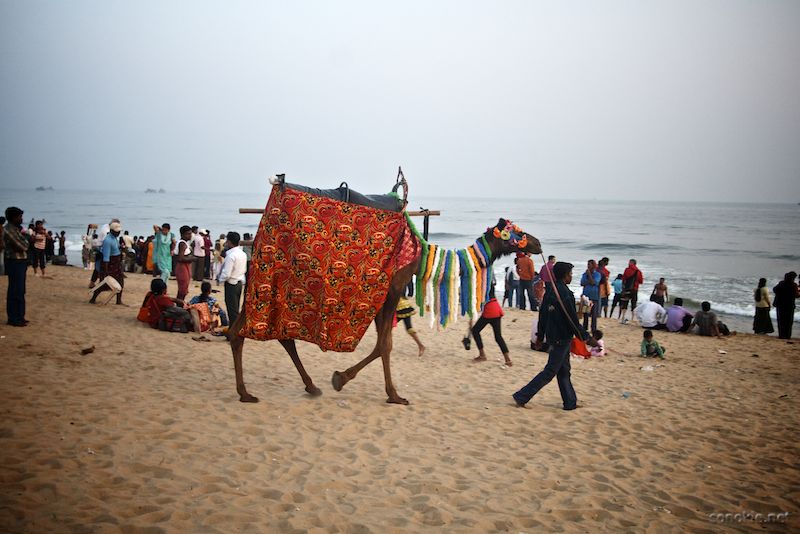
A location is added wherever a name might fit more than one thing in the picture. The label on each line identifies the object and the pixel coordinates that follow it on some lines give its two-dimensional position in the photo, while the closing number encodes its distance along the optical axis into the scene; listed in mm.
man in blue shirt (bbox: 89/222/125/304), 12047
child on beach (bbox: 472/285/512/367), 9938
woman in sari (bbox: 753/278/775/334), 16109
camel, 6691
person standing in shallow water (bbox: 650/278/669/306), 17656
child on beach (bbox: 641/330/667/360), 11859
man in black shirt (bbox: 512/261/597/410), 6996
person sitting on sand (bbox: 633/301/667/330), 15747
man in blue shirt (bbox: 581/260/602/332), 15242
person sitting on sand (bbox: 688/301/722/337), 15008
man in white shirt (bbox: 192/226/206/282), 18969
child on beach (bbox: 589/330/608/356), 11238
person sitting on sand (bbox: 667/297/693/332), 15398
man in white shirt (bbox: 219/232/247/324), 9633
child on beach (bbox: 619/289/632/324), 17469
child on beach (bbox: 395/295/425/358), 9293
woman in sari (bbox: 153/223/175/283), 15149
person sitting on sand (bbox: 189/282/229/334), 10914
